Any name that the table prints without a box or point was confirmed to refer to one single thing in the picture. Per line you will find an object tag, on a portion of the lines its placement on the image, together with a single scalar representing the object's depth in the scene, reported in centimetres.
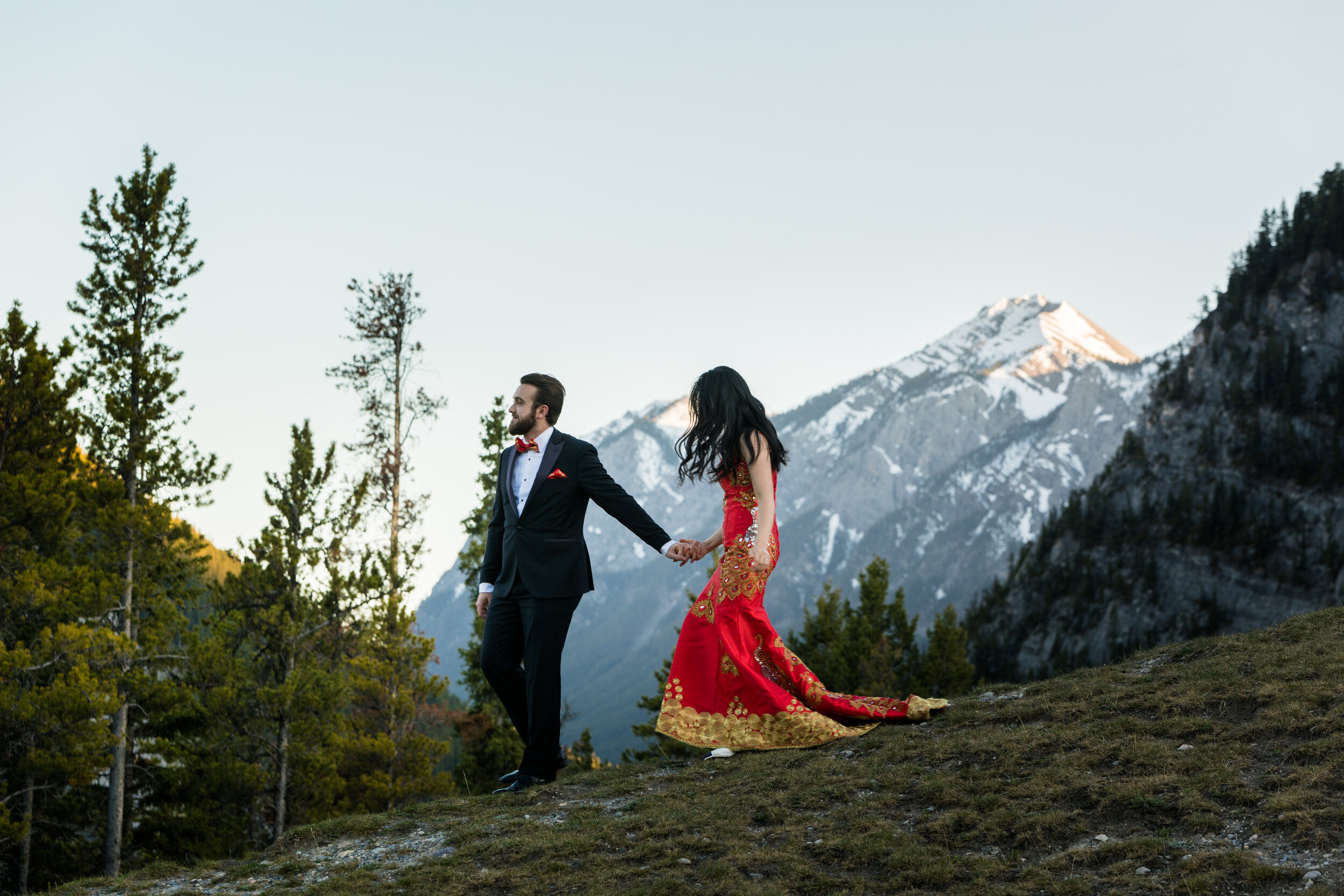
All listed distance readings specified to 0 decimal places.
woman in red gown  711
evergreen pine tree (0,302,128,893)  1488
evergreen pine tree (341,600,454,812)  2389
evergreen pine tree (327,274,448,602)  2642
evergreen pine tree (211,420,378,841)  2225
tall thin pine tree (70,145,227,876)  1958
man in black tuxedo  679
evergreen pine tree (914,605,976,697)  4050
